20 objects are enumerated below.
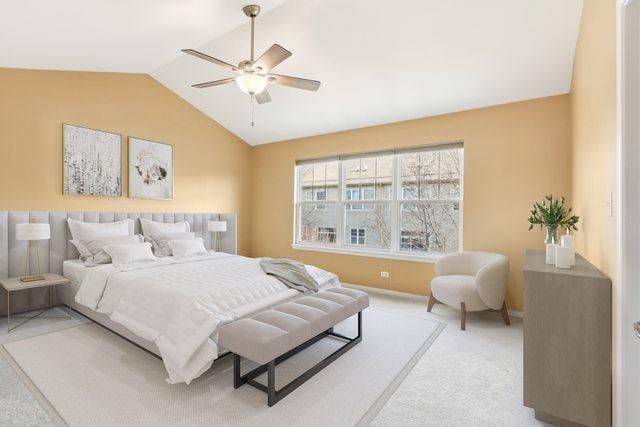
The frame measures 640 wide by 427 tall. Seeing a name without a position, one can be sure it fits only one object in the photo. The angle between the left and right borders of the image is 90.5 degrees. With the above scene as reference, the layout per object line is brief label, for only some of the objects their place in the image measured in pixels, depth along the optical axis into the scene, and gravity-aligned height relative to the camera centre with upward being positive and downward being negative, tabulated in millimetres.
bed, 2221 -718
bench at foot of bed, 2002 -822
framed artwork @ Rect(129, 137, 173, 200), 4531 +609
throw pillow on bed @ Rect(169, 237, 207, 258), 4227 -500
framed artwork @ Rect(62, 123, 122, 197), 3912 +620
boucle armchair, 3336 -808
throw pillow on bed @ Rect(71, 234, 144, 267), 3602 -455
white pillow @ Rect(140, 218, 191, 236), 4434 -248
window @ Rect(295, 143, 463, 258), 4410 +162
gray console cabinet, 1712 -737
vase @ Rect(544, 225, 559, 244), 2400 -146
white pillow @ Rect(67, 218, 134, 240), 3818 -234
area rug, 1917 -1230
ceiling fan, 2453 +1145
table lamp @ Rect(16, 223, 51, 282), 3232 -243
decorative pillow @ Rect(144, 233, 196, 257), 4277 -443
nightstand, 3115 -758
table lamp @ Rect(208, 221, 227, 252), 5105 -242
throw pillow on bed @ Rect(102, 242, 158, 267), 3596 -501
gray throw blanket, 3154 -642
